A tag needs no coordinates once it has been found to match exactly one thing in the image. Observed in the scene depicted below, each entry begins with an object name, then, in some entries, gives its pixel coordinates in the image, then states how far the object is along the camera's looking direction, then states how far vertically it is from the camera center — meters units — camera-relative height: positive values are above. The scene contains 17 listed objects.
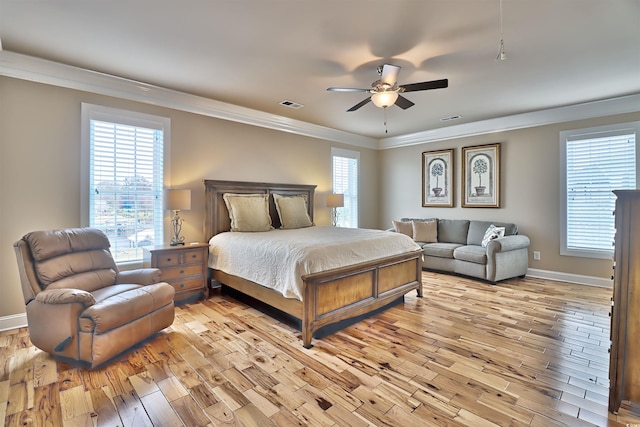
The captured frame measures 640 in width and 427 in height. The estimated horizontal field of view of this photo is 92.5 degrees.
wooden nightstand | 3.61 -0.65
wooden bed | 2.77 -0.77
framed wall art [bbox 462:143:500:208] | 5.51 +0.74
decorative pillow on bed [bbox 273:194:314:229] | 4.82 +0.03
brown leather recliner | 2.29 -0.70
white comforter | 2.81 -0.40
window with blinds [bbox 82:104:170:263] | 3.49 +0.43
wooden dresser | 1.75 -0.52
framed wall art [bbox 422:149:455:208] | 6.09 +0.75
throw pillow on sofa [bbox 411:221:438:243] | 5.82 -0.31
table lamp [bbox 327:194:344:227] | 5.75 +0.27
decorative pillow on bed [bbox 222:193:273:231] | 4.31 +0.02
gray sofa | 4.69 -0.59
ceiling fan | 2.89 +1.26
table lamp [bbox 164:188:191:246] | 3.79 +0.16
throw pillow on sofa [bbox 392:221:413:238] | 5.99 -0.25
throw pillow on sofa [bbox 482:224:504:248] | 5.01 -0.30
